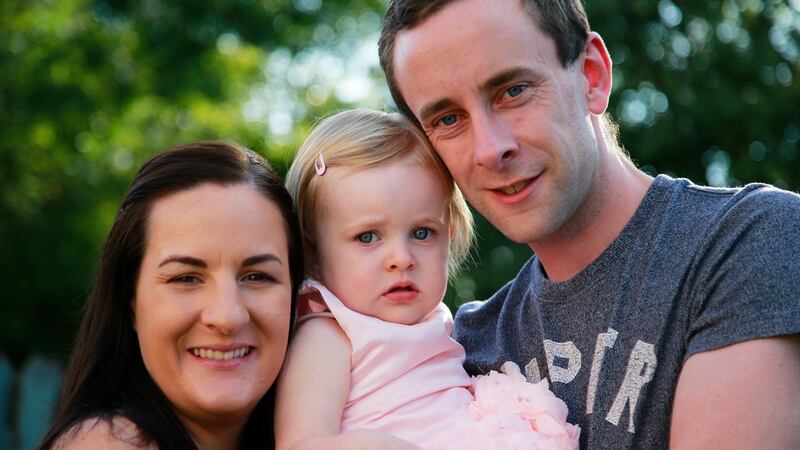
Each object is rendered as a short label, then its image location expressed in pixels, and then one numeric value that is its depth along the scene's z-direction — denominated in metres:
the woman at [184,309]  2.71
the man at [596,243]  2.32
